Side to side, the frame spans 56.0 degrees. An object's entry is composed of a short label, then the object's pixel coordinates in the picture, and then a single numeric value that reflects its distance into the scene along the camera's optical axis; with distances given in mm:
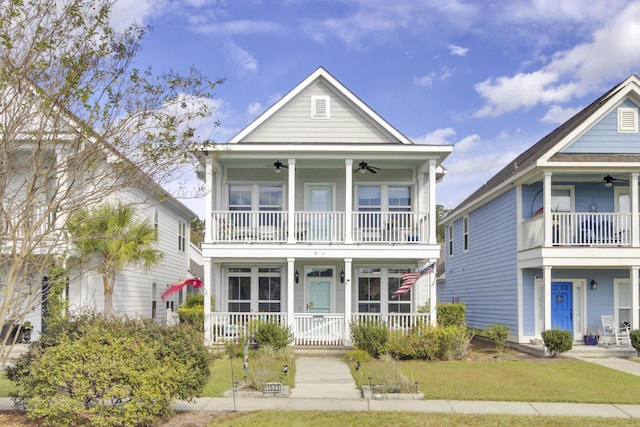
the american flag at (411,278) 16438
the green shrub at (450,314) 18608
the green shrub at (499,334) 17672
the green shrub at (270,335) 16359
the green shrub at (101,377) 7617
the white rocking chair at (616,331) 18203
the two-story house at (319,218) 17781
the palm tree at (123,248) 15180
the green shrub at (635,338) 16842
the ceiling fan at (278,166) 18719
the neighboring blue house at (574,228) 17672
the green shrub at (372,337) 16203
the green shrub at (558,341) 16672
